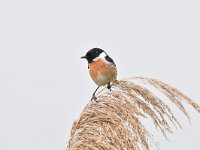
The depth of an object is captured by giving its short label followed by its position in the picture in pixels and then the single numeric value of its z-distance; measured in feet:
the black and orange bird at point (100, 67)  33.60
